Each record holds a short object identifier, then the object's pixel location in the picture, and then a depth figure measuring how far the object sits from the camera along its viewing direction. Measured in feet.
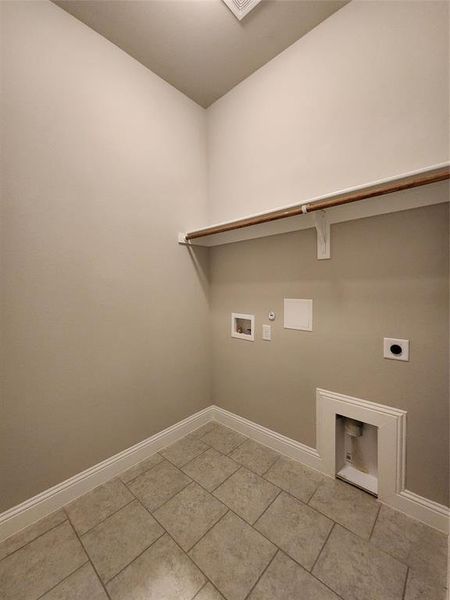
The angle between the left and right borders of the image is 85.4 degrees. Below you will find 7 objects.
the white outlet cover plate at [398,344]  4.13
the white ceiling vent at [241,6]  4.48
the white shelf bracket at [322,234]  4.74
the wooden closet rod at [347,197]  3.31
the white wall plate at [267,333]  5.95
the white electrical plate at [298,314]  5.27
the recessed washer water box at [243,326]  6.31
